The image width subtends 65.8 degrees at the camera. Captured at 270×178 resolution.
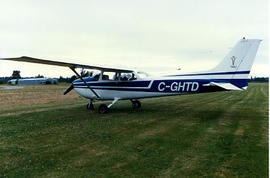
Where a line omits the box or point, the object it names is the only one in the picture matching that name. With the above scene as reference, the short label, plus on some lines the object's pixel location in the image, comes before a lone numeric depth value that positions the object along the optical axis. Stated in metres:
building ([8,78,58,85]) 81.50
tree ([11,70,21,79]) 94.47
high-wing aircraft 8.70
